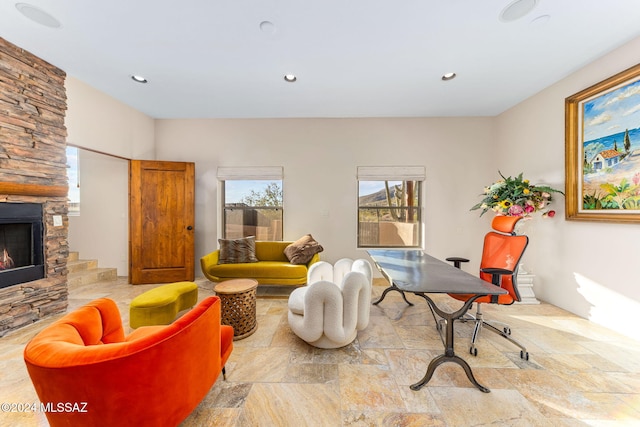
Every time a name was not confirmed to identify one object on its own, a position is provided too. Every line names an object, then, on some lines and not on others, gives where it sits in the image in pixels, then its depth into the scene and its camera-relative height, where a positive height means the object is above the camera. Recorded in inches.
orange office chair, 78.6 -18.8
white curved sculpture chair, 75.1 -33.3
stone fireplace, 91.0 +9.3
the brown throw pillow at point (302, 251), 140.5 -23.3
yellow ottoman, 86.6 -36.1
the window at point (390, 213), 167.6 -0.1
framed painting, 88.5 +26.4
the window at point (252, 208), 168.7 +3.3
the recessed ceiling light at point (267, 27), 79.5 +64.5
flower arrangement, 114.5 +7.7
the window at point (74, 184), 163.5 +19.7
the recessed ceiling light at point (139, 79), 114.0 +65.9
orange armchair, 35.9 -26.6
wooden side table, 86.4 -35.6
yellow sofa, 131.3 -33.6
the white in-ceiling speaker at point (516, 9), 71.1 +64.4
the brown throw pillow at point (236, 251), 142.0 -23.9
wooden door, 148.3 -6.3
